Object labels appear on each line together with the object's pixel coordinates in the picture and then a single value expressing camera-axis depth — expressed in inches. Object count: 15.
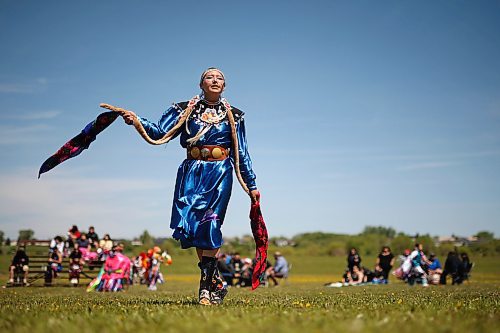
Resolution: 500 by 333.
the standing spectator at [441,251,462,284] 1090.0
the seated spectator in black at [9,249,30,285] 978.1
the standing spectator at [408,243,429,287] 1058.7
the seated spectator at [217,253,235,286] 1134.4
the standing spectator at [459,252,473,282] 1093.1
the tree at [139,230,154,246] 3631.9
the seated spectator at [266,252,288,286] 1168.3
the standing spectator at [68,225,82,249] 1043.9
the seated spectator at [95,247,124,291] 828.0
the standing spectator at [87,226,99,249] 1060.7
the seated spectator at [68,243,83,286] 997.2
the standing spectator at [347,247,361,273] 1127.0
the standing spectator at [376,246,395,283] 1102.4
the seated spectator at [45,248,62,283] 1001.5
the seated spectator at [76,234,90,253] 1032.2
